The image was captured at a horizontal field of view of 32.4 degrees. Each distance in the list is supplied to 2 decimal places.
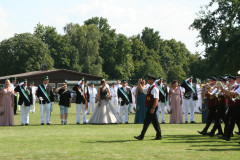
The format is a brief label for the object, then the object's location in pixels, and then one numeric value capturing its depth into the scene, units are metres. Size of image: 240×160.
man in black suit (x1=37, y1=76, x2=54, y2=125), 18.83
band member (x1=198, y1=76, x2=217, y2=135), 13.95
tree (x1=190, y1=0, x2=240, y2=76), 45.86
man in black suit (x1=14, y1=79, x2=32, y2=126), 18.58
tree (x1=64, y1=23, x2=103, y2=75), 81.00
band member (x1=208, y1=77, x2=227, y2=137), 13.77
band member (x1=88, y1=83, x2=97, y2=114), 26.20
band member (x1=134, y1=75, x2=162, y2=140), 12.34
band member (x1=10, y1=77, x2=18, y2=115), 25.70
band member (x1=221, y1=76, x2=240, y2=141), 11.87
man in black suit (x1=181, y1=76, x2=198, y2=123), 20.96
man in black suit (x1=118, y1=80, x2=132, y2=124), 20.98
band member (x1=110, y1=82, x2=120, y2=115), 24.41
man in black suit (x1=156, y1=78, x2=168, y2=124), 20.42
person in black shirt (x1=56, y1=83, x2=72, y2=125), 19.06
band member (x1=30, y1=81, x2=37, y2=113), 24.75
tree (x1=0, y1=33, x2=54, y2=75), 75.48
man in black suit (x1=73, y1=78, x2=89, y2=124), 19.55
